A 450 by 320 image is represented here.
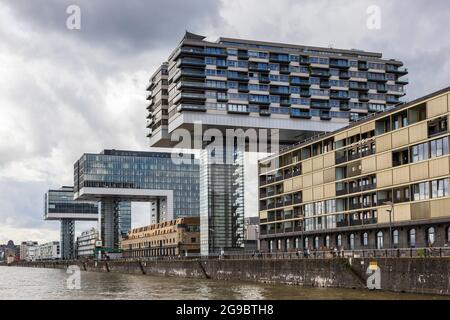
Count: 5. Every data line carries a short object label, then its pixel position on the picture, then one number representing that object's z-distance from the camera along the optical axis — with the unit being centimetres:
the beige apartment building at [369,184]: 6894
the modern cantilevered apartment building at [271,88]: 12106
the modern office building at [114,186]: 18900
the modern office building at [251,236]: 15150
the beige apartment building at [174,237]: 16012
